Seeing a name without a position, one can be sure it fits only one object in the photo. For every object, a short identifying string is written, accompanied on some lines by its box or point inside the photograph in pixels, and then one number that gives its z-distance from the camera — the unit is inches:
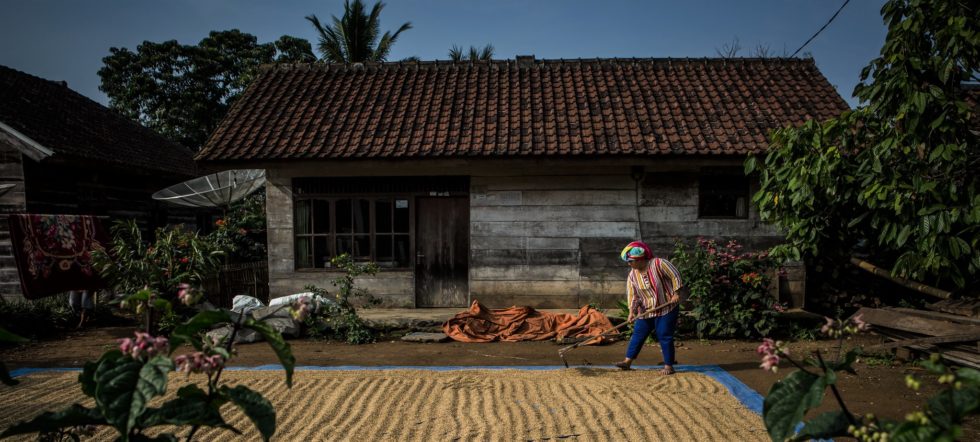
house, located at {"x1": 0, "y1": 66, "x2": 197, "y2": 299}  379.9
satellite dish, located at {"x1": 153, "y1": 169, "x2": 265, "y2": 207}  430.0
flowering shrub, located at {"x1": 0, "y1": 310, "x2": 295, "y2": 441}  66.5
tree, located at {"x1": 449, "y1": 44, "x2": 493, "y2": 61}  961.5
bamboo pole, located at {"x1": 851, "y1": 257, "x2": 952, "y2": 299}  243.1
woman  224.1
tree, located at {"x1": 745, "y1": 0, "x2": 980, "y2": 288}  183.0
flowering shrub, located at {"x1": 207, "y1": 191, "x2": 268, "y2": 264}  507.2
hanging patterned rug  310.2
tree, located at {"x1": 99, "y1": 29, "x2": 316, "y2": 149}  1015.6
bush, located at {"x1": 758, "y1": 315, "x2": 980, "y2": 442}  62.2
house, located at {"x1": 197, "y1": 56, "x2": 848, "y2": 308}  349.7
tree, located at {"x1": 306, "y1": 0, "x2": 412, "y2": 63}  753.0
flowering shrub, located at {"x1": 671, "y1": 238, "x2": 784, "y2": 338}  290.5
